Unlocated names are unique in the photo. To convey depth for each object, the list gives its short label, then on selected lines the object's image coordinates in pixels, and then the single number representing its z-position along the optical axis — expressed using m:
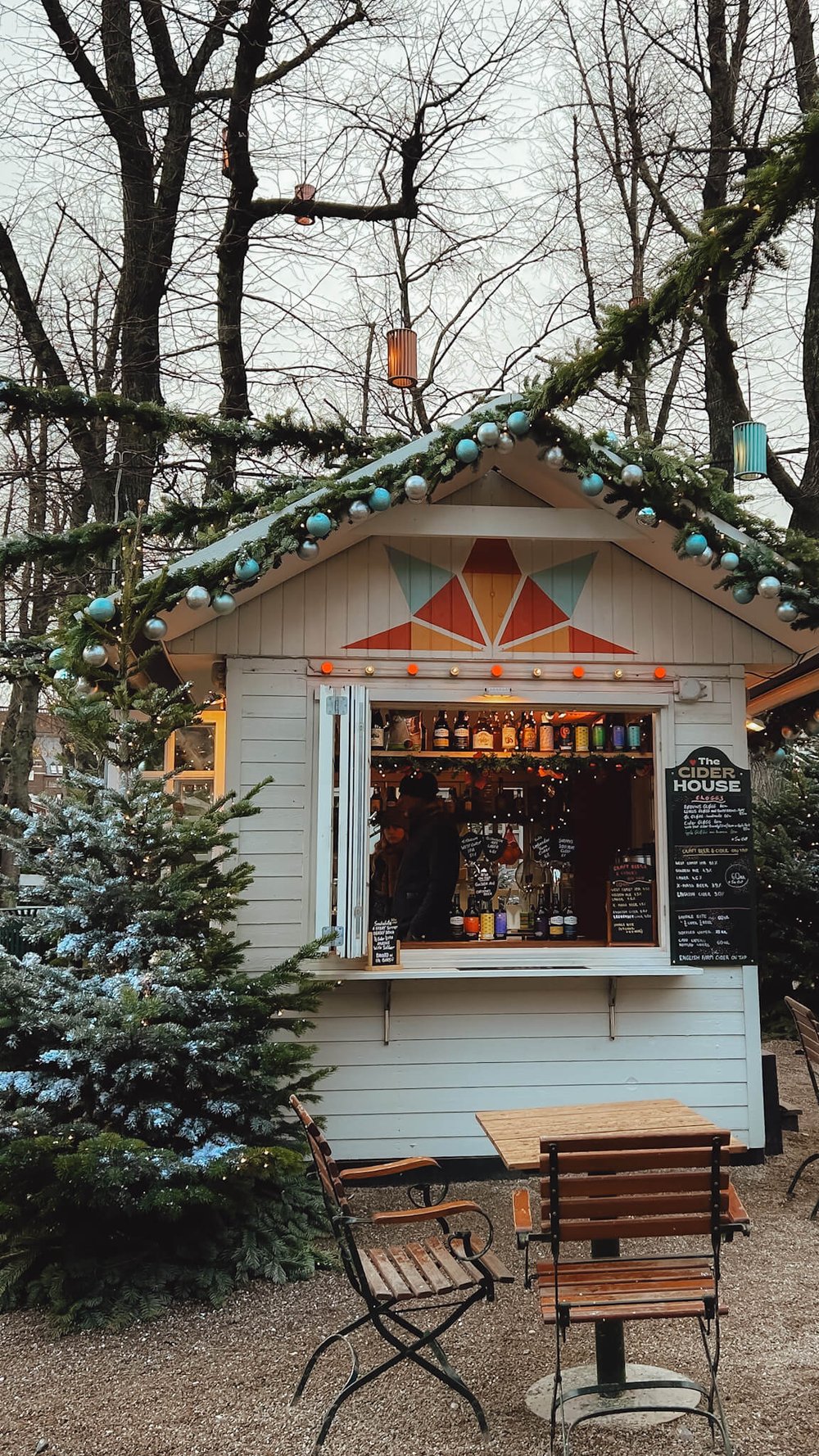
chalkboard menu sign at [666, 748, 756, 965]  6.66
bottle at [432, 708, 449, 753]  7.12
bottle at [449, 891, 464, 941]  7.24
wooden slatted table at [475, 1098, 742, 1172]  3.72
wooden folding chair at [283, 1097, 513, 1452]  3.51
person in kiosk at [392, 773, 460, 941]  7.33
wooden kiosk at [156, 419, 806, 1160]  6.36
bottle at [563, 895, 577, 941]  7.36
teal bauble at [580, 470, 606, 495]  5.92
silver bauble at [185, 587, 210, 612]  5.49
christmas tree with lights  4.57
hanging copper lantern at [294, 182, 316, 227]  11.13
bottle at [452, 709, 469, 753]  7.11
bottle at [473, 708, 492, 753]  7.13
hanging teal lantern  7.77
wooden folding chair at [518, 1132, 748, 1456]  3.27
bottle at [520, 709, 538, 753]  7.14
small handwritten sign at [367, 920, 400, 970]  6.29
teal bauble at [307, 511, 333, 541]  5.65
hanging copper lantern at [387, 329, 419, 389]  8.84
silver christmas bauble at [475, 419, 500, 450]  5.79
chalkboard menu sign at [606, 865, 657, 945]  6.80
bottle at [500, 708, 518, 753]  7.13
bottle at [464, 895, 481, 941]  7.25
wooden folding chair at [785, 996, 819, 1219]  5.89
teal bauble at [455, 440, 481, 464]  5.80
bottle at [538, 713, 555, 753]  7.09
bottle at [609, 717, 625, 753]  7.01
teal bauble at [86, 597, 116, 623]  5.17
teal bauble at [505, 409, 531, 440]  5.84
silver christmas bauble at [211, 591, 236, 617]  5.62
